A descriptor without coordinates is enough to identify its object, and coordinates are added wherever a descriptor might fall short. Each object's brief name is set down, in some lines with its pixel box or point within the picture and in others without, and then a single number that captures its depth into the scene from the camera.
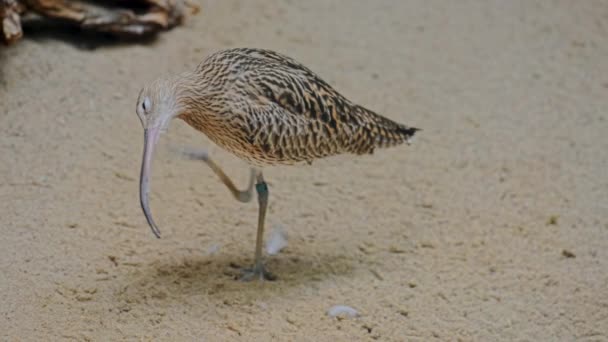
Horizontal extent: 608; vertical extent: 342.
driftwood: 12.80
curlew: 8.40
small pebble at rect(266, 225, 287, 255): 10.37
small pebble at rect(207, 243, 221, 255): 10.11
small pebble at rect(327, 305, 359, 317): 9.19
